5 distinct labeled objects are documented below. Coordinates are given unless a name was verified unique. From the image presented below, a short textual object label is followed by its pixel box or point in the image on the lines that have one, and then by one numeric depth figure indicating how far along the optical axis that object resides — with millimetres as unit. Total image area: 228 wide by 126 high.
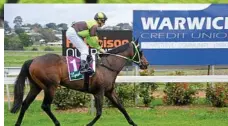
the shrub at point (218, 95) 14519
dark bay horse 11128
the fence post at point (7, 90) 13328
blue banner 14182
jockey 11150
